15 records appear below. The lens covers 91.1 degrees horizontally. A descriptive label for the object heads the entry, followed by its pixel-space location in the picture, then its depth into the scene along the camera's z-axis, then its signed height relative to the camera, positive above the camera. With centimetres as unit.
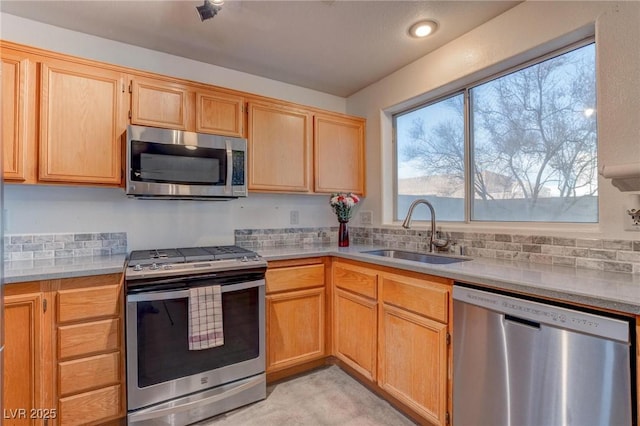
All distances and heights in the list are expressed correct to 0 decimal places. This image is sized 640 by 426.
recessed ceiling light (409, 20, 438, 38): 200 +122
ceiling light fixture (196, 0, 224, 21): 168 +113
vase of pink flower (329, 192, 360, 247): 276 +5
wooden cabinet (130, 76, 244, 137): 204 +75
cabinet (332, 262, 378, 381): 205 -71
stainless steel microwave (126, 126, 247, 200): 192 +33
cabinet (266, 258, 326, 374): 219 -71
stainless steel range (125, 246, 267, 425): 169 -71
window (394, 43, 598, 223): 173 +45
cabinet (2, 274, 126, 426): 150 -69
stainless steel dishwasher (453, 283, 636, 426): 105 -58
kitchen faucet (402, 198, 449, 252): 224 -11
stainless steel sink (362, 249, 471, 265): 209 -31
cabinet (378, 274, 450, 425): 161 -73
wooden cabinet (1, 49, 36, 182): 170 +57
